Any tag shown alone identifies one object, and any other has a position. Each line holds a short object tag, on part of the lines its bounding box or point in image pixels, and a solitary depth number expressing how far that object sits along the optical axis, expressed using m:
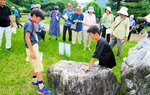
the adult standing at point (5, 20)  3.94
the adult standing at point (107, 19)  4.93
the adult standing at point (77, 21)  4.97
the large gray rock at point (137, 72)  2.41
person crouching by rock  2.62
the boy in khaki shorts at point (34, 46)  2.57
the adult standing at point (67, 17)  5.16
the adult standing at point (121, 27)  4.02
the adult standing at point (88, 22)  4.66
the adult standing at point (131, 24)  6.96
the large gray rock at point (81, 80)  2.54
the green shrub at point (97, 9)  14.01
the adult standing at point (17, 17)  8.61
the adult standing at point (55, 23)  5.24
